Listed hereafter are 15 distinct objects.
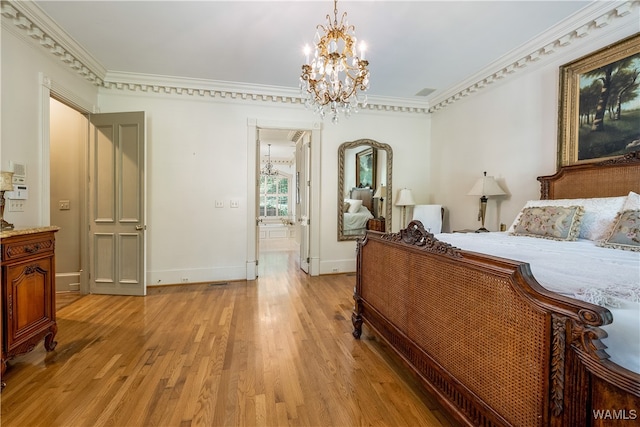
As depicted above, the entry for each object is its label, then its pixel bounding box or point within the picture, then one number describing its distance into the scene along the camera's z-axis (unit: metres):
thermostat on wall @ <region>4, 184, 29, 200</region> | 2.40
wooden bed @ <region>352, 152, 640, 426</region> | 0.80
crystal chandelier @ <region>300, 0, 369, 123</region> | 2.21
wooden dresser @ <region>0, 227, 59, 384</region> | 1.83
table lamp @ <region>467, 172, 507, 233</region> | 3.38
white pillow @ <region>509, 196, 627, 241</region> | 2.07
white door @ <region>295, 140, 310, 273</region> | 4.66
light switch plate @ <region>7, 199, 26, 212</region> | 2.42
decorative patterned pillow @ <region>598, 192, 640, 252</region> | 1.71
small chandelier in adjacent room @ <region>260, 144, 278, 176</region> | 8.97
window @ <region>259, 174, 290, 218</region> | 10.20
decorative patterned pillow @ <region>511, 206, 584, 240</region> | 2.18
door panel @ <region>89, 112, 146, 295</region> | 3.53
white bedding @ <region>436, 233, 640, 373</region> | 0.85
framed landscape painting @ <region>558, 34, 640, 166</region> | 2.35
